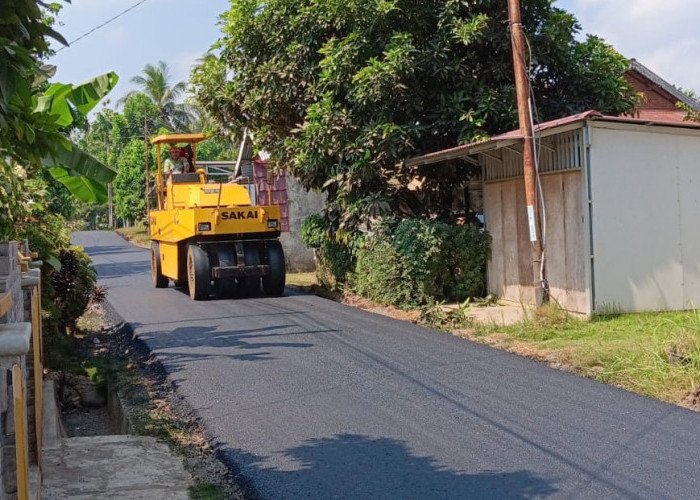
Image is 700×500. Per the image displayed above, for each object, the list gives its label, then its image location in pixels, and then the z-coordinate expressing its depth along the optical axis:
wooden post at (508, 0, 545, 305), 11.63
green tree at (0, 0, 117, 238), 3.20
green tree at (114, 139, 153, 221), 51.53
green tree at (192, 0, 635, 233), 14.27
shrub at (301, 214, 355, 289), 16.47
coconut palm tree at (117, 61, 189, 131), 55.12
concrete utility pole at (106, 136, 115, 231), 66.78
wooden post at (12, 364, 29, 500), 3.27
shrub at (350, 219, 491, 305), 13.38
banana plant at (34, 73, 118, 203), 5.02
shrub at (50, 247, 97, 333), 12.25
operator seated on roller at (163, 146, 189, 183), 18.20
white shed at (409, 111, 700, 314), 11.18
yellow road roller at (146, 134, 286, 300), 15.69
